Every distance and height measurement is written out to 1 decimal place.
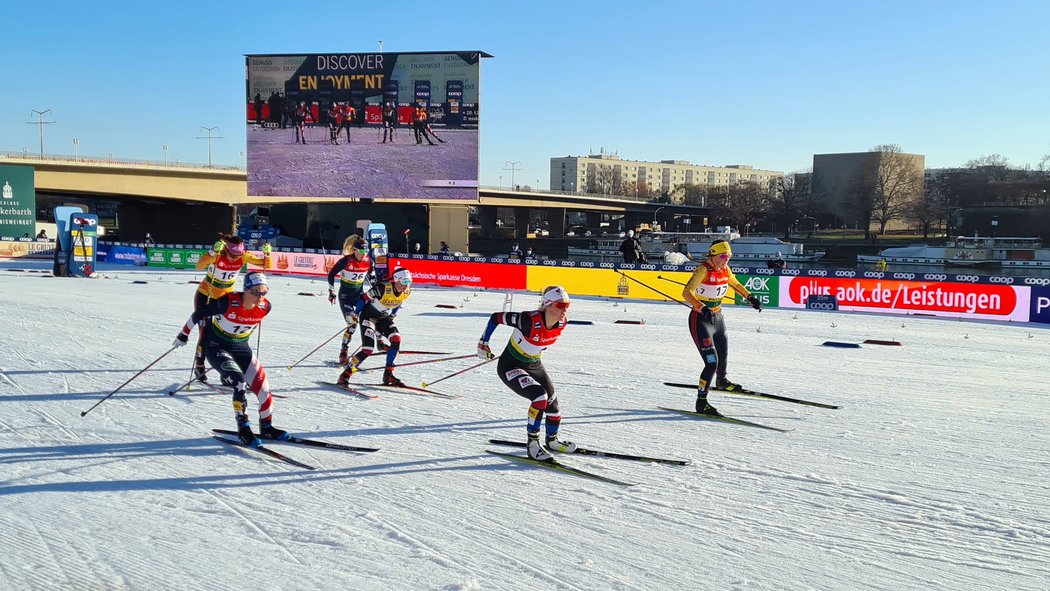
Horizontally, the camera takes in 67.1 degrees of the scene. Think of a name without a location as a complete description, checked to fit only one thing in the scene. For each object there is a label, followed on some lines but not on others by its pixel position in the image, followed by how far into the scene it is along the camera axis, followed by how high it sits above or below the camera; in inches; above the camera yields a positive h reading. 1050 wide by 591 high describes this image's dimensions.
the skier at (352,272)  543.8 -16.6
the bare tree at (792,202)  3809.3 +275.0
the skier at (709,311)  428.5 -31.0
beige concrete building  7194.9 +642.2
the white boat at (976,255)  2038.6 +11.8
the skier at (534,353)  321.1 -41.9
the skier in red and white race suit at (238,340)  337.4 -40.3
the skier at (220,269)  470.3 -14.3
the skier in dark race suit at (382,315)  470.6 -39.9
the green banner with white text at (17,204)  1711.4 +81.6
